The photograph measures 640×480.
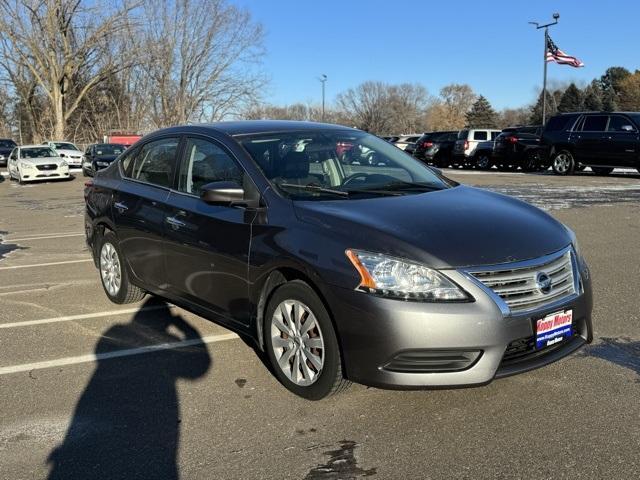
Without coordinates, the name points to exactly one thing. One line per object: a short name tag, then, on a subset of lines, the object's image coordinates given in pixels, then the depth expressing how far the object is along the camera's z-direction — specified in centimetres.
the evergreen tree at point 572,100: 8738
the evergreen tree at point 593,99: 8231
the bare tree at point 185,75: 4444
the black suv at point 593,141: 1702
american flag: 2959
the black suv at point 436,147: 2786
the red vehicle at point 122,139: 3439
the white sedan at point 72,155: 3155
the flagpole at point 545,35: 3097
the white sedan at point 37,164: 2289
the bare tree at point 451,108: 10744
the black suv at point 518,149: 2230
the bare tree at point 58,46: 3853
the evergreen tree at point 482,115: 10662
